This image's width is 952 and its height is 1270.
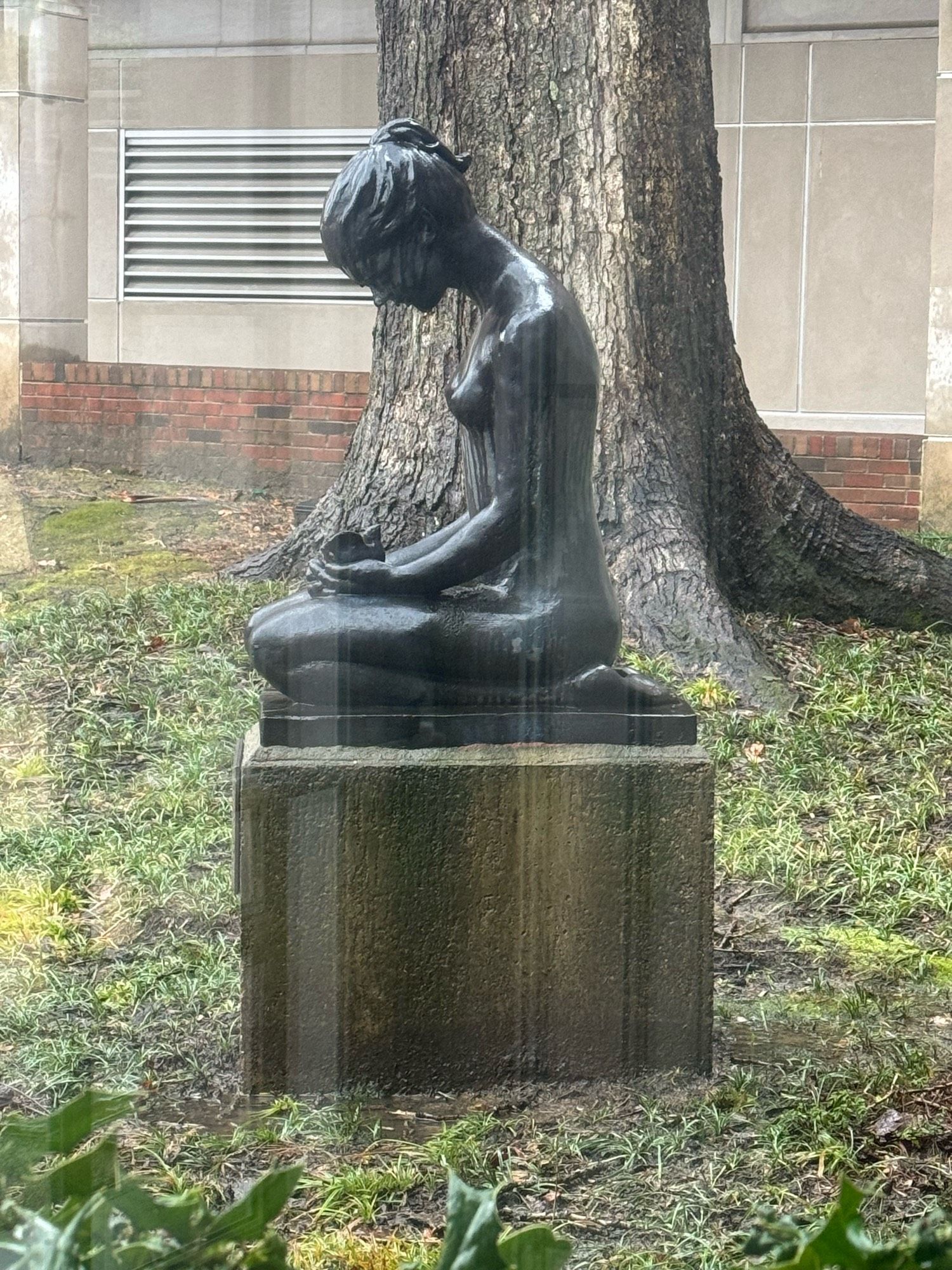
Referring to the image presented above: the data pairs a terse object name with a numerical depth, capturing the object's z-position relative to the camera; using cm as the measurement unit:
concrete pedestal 273
